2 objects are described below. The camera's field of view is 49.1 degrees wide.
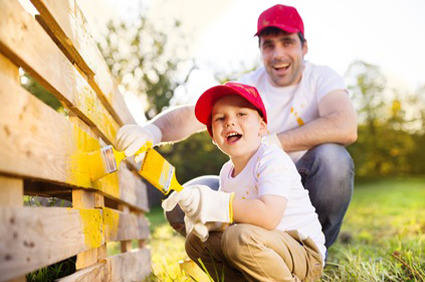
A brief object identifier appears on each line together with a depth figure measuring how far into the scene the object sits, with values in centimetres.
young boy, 194
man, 312
